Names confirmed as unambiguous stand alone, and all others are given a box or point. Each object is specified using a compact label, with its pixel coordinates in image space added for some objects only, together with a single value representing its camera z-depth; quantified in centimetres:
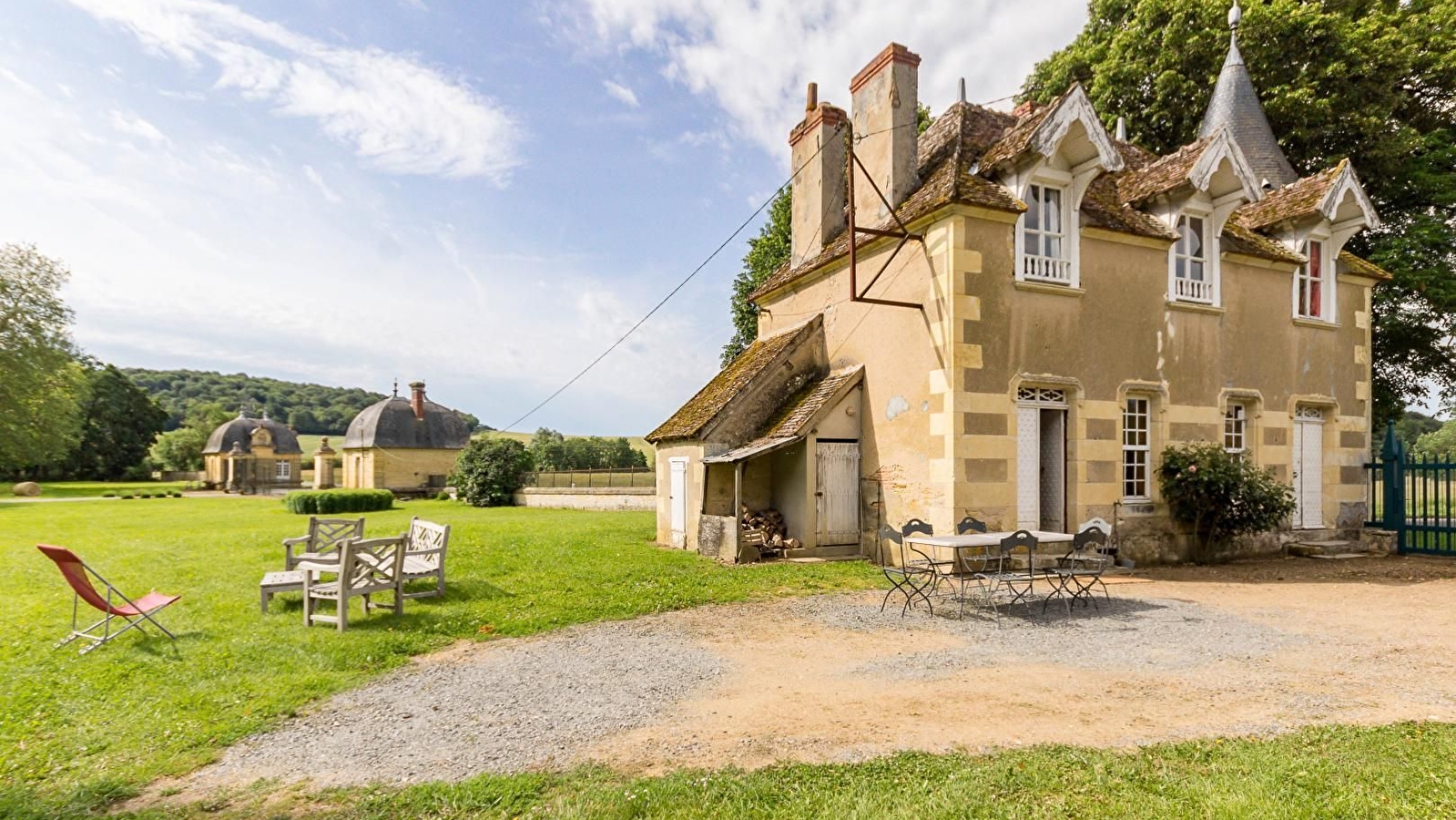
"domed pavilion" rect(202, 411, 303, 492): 5278
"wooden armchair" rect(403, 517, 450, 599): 978
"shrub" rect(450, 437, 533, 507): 3409
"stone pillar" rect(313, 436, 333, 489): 5012
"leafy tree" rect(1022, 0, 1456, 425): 1853
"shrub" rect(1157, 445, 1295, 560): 1356
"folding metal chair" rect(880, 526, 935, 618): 966
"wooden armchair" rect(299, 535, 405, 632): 811
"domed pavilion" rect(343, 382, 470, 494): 4403
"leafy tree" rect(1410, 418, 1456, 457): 4349
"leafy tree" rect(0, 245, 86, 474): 3844
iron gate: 1582
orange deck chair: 713
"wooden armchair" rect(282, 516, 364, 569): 1045
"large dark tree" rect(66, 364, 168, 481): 5988
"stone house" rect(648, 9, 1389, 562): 1256
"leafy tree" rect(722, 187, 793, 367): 2722
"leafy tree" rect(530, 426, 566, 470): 5150
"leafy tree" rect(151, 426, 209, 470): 6588
